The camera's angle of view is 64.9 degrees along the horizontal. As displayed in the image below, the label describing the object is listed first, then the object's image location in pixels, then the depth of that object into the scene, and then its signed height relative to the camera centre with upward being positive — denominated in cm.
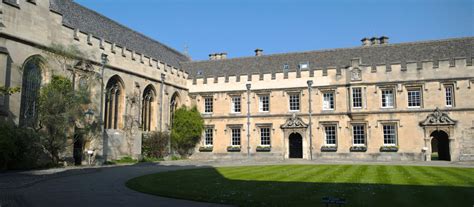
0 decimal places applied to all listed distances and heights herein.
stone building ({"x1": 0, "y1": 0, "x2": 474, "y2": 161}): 2545 +252
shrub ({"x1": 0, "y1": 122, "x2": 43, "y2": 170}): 1527 -82
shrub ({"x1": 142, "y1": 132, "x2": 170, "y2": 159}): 2769 -121
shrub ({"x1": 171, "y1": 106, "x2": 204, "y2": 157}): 3106 -4
